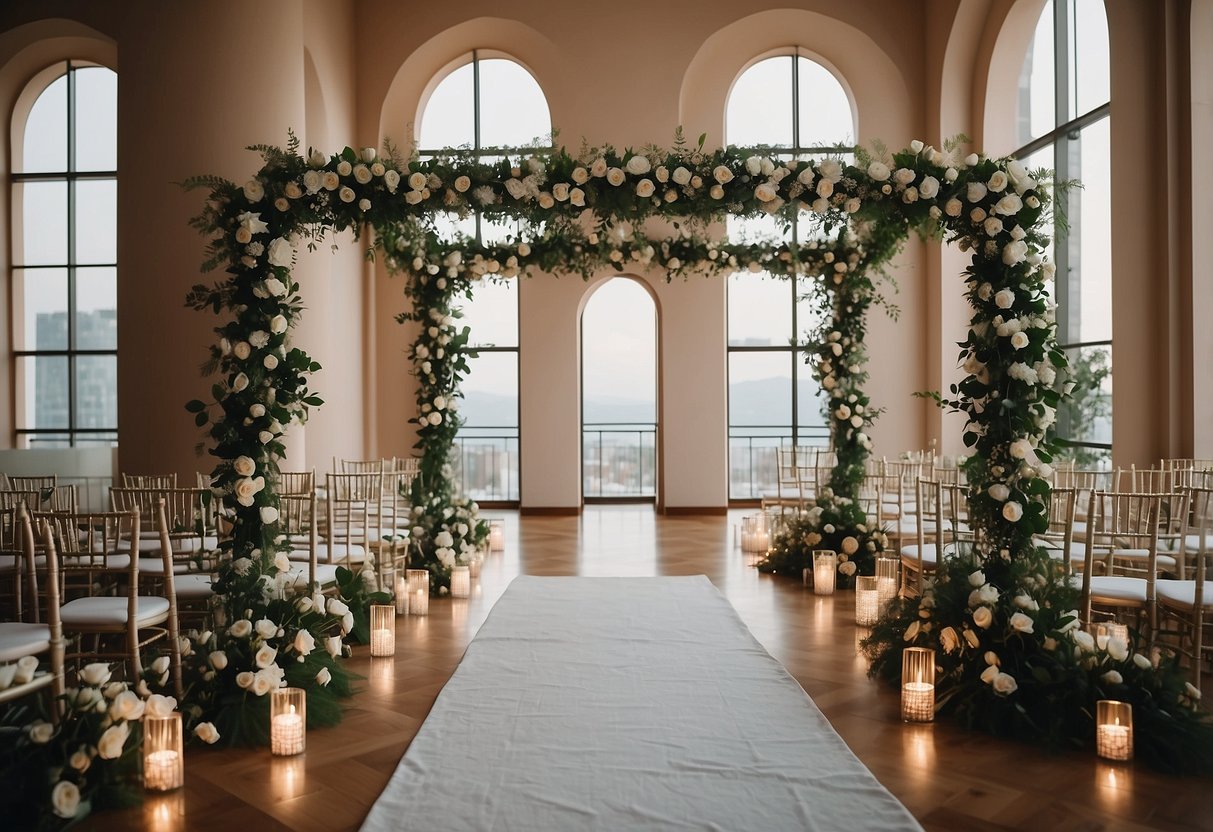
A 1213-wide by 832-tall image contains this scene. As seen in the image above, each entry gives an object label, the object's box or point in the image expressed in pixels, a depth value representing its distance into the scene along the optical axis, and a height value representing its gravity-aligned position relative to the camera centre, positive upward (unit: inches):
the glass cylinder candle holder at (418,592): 221.8 -40.0
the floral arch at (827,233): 151.6 +26.1
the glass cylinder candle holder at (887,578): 218.7 -36.4
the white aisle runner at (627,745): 108.3 -46.1
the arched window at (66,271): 398.3 +72.7
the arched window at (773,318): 446.9 +57.3
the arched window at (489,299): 450.6 +67.8
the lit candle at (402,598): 221.9 -41.5
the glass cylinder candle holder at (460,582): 242.8 -41.2
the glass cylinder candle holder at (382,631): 184.4 -41.4
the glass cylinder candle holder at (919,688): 142.9 -41.6
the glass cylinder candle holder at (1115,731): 125.3 -42.7
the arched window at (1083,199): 322.3 +85.4
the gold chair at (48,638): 120.3 -28.6
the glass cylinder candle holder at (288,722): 130.6 -42.6
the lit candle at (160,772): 117.1 -44.7
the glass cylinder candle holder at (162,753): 117.1 -42.2
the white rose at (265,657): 141.4 -35.7
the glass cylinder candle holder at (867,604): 209.3 -41.2
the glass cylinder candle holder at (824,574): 246.4 -39.8
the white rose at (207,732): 130.7 -44.1
